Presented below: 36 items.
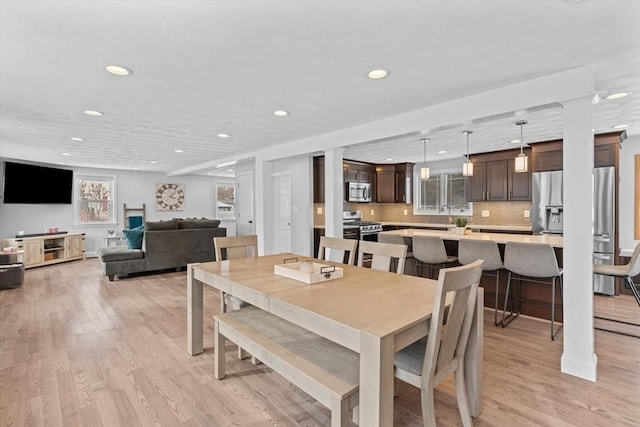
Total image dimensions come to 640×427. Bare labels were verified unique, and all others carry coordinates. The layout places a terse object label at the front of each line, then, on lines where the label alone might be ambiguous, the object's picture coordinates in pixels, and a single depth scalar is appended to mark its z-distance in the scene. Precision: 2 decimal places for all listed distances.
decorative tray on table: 2.12
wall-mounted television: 6.73
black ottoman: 4.94
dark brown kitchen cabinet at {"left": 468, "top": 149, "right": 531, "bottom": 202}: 5.70
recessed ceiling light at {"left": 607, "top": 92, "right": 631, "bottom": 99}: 3.05
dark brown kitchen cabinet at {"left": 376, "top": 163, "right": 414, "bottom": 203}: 7.67
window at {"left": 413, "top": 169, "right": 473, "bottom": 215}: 7.06
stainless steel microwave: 7.18
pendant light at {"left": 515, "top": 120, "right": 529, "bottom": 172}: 4.10
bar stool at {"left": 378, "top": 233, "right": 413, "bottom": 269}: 4.09
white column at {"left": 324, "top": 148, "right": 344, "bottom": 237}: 4.60
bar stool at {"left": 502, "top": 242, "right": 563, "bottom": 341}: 3.08
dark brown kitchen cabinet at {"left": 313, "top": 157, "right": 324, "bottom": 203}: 6.37
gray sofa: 5.61
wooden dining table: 1.31
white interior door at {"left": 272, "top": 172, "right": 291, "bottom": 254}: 6.66
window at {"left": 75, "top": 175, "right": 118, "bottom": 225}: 8.30
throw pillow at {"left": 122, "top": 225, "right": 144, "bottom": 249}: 6.05
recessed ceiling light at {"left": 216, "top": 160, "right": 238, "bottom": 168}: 6.82
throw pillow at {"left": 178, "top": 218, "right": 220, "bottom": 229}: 6.36
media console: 6.56
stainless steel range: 6.70
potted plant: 4.41
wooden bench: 1.47
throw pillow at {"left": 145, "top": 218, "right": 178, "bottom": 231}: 5.93
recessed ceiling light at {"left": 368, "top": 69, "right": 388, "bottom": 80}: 2.55
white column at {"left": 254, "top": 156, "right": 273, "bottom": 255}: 5.98
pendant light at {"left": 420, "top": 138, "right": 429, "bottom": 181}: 5.17
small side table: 8.37
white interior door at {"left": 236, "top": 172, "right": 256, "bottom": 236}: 7.70
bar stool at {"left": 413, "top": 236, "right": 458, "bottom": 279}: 3.85
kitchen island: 3.58
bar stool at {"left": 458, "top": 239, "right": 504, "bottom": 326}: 3.45
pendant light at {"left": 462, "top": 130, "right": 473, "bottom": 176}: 4.75
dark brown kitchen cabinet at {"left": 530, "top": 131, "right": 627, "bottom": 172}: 4.50
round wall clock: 9.48
